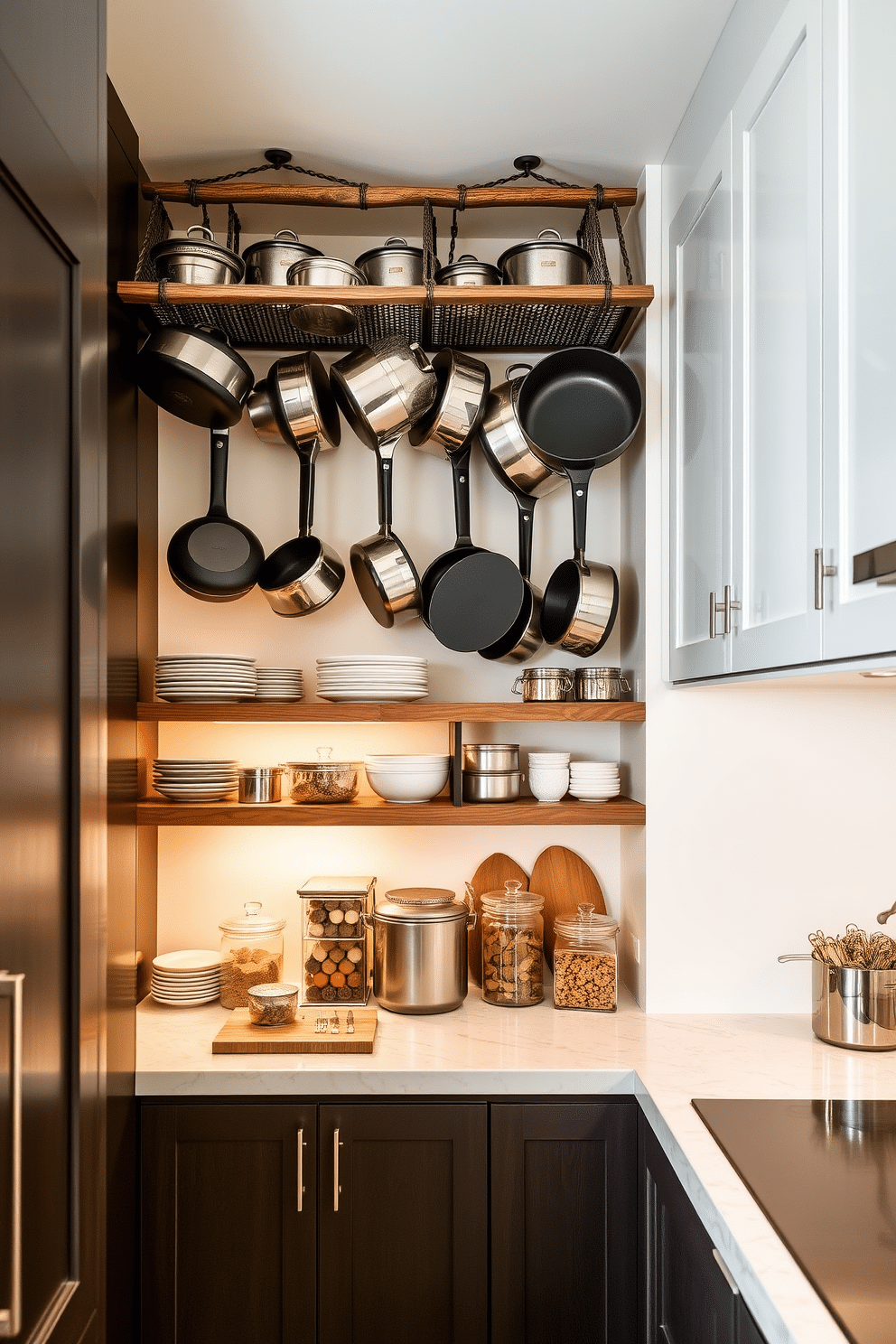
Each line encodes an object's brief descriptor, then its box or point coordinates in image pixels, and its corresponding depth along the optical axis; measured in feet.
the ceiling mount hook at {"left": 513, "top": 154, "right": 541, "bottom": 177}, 7.11
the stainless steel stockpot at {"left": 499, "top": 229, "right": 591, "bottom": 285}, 6.90
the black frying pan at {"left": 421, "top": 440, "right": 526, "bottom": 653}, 7.26
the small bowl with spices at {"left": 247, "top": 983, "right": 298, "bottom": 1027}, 6.47
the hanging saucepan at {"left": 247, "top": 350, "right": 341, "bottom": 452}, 7.36
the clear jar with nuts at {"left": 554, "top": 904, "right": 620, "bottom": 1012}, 6.99
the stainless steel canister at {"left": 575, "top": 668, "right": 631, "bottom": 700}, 7.32
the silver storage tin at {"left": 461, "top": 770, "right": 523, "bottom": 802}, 7.28
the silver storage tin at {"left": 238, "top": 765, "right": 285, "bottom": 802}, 7.25
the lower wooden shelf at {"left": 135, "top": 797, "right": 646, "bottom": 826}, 7.01
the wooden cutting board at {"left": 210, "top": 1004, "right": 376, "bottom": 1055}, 6.20
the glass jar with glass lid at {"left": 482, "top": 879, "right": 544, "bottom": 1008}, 7.07
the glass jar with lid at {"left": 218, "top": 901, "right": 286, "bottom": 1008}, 7.13
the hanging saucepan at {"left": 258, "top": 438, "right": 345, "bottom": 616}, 7.32
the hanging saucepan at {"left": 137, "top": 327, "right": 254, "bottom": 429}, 6.85
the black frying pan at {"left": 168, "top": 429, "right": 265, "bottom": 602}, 7.40
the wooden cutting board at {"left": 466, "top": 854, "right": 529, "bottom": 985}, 7.96
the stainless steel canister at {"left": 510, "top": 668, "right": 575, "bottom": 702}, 7.29
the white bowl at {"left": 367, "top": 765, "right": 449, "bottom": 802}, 7.14
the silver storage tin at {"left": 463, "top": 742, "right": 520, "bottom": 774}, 7.31
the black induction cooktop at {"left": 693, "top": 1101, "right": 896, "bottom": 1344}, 3.55
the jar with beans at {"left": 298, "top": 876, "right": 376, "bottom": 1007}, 7.11
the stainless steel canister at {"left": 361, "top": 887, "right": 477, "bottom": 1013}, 6.88
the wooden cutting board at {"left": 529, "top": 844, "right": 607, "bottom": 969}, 7.93
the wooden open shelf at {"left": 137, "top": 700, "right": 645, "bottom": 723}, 7.04
